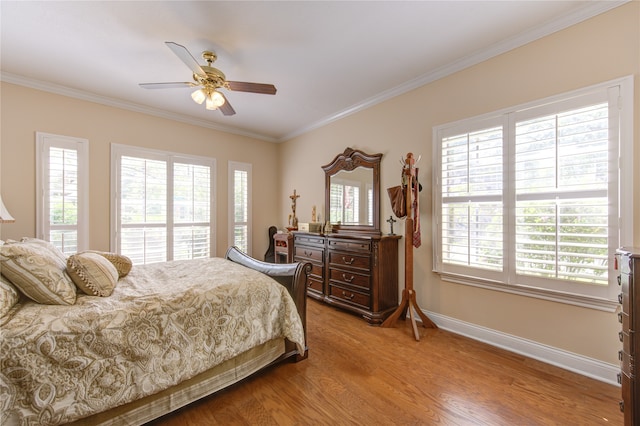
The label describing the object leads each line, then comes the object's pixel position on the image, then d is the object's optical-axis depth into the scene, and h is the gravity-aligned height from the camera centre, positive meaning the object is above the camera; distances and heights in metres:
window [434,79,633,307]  1.88 +0.16
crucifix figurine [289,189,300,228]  4.70 +0.07
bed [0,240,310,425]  1.16 -0.74
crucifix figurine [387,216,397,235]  3.20 -0.10
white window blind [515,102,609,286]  1.91 +0.15
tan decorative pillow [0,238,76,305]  1.35 -0.34
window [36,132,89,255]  3.04 +0.26
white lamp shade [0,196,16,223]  2.22 -0.04
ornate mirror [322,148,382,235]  3.46 +0.30
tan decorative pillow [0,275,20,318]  1.23 -0.43
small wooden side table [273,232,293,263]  4.21 -0.56
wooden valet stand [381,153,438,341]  2.75 -0.54
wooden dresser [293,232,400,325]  2.94 -0.76
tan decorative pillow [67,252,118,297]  1.60 -0.41
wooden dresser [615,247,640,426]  1.17 -0.57
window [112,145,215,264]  3.60 +0.12
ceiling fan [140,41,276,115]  2.27 +1.19
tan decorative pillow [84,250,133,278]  2.16 -0.44
